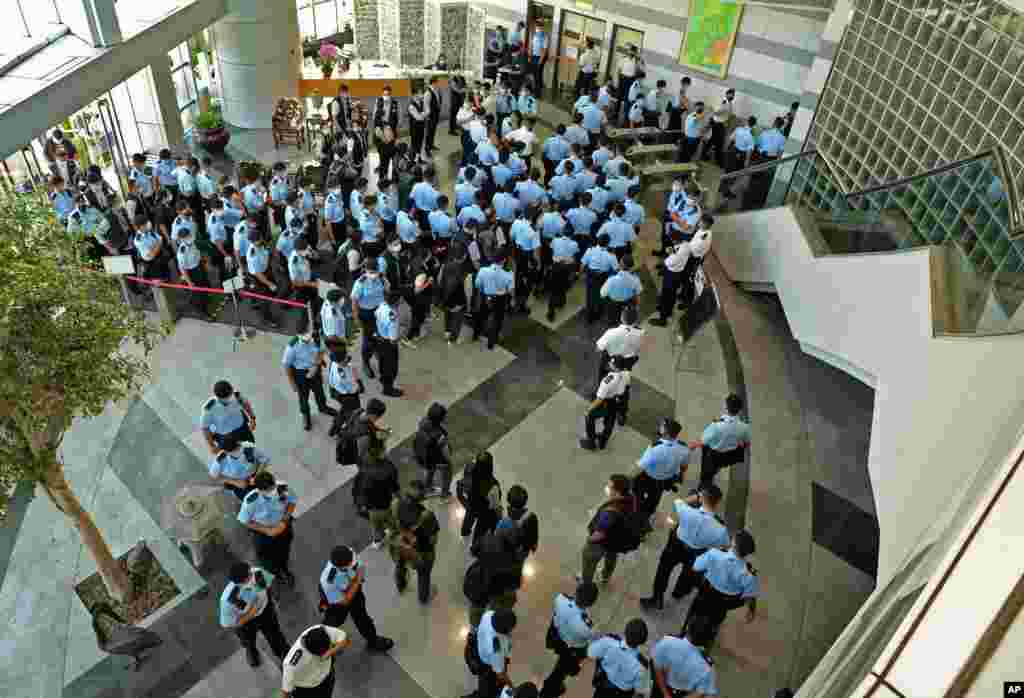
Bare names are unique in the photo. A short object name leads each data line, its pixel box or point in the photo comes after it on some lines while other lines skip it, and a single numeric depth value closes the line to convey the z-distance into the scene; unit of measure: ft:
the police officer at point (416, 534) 17.54
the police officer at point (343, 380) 22.03
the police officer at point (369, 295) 24.90
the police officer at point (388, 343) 23.56
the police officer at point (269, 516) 17.62
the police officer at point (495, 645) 14.89
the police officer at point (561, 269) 28.73
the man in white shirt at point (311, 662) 14.19
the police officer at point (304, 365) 22.67
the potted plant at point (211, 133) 43.09
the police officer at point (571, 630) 15.57
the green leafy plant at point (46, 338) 13.56
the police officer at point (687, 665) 14.88
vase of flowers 47.48
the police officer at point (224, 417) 20.33
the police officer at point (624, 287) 26.25
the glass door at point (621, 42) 48.60
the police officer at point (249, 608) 15.56
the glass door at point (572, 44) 51.01
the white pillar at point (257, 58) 43.24
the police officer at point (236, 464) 19.08
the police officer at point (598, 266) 28.15
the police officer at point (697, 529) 17.81
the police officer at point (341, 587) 15.97
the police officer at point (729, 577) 16.34
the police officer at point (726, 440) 20.48
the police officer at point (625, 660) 14.82
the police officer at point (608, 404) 22.49
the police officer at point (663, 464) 19.67
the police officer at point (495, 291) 26.25
